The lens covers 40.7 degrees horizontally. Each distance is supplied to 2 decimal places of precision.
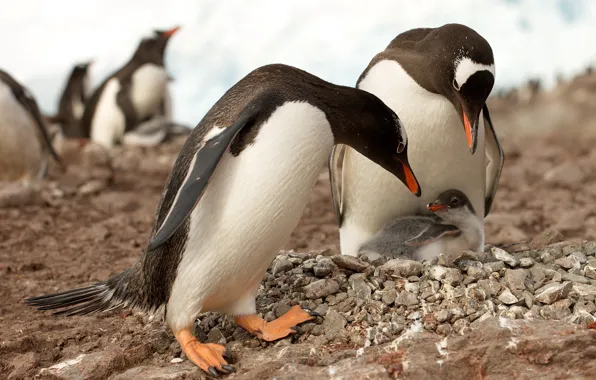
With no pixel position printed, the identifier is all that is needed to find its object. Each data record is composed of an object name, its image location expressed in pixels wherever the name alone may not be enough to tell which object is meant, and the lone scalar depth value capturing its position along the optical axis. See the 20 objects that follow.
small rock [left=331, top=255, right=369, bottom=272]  3.60
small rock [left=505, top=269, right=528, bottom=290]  3.34
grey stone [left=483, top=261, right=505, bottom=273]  3.49
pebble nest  3.17
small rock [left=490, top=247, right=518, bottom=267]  3.57
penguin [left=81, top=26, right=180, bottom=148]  12.24
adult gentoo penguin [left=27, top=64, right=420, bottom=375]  3.06
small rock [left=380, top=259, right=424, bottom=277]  3.50
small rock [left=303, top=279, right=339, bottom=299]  3.47
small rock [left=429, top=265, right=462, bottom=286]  3.38
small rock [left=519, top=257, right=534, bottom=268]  3.56
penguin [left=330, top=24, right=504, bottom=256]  3.72
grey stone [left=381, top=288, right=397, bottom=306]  3.33
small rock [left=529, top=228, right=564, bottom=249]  4.32
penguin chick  4.13
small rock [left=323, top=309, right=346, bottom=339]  3.20
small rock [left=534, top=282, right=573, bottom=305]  3.23
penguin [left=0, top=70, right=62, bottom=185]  7.77
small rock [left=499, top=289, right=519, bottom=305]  3.23
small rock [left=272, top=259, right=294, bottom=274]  3.85
